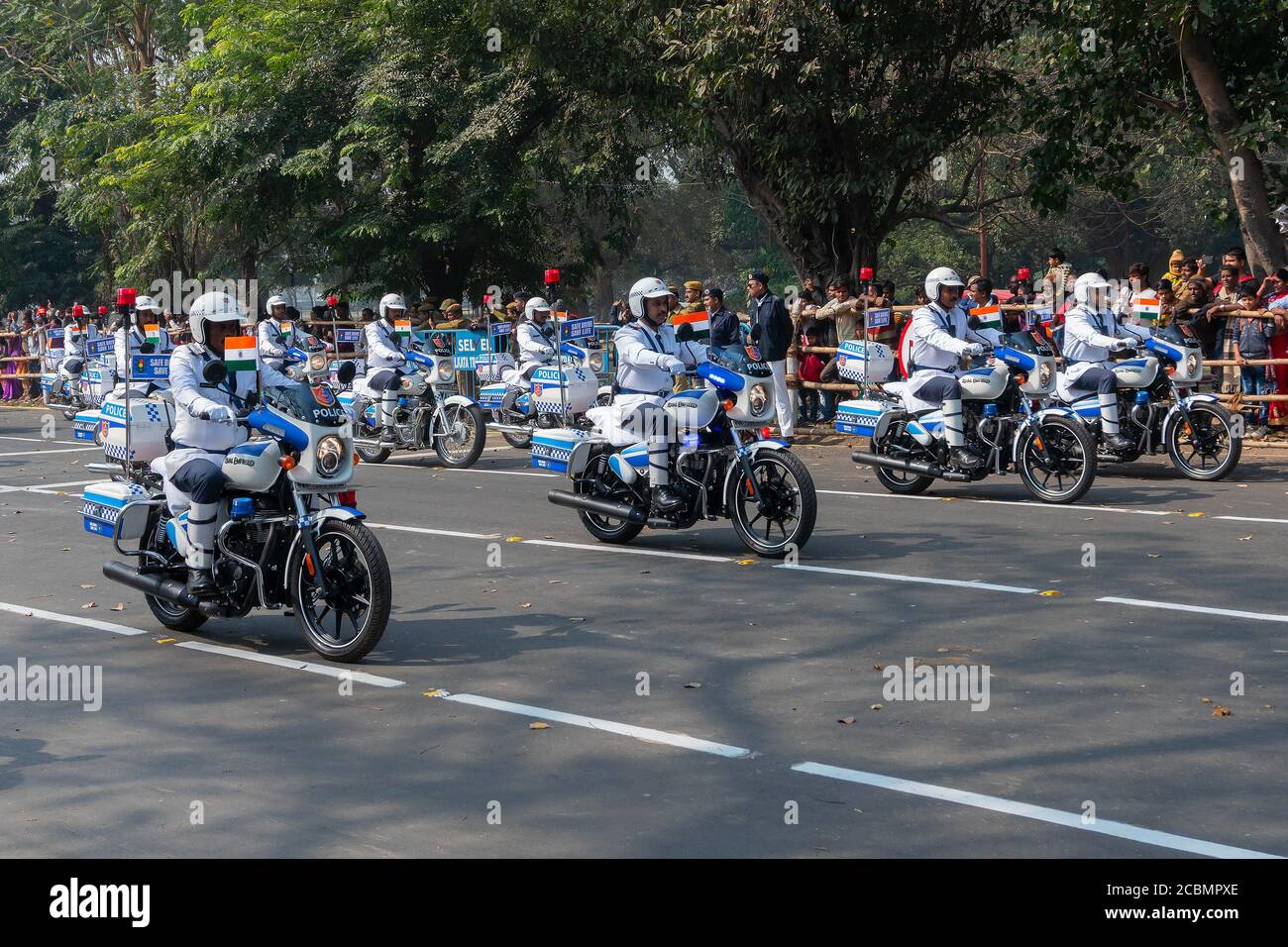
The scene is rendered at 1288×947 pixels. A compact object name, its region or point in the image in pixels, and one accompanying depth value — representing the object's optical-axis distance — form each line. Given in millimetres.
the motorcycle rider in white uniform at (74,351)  29000
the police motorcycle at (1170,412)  14820
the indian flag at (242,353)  8766
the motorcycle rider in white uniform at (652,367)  11617
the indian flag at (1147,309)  15750
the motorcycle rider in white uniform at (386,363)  19047
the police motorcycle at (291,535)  8219
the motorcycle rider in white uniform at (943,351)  13867
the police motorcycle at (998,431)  13766
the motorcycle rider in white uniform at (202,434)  8703
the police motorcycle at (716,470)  11219
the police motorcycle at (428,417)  18484
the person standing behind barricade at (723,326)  18859
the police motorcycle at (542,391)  18188
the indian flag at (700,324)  12188
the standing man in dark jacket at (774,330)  19688
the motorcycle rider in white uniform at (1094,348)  15000
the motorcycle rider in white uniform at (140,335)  17078
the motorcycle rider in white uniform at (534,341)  19438
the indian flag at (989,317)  14570
